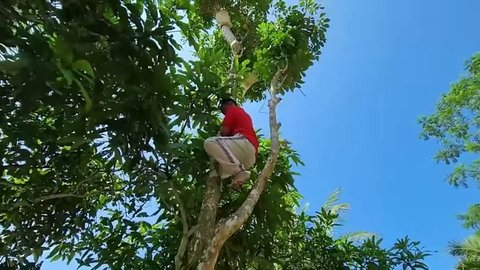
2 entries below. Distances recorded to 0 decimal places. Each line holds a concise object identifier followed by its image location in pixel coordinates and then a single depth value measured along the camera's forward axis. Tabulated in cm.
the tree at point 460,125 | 988
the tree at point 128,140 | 200
